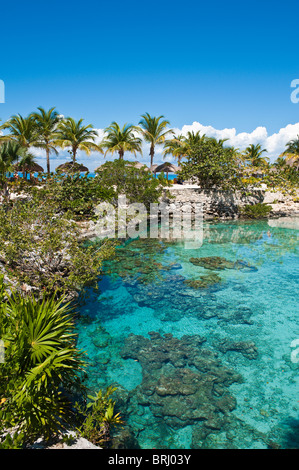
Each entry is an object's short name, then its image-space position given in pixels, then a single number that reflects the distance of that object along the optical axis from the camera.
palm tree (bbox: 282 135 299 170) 47.28
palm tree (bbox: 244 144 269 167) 50.06
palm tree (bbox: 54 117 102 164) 30.70
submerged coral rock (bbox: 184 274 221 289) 12.28
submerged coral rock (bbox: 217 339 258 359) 7.67
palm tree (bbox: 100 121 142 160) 33.62
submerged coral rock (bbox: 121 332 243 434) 5.66
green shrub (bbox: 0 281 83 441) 3.69
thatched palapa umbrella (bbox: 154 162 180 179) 35.25
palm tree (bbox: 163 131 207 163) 39.07
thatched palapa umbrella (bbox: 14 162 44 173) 18.53
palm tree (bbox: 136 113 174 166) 36.69
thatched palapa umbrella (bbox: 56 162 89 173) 20.83
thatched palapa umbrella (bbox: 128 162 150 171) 22.75
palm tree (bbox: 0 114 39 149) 28.55
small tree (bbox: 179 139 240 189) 28.14
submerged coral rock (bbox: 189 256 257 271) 14.73
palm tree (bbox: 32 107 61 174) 30.98
